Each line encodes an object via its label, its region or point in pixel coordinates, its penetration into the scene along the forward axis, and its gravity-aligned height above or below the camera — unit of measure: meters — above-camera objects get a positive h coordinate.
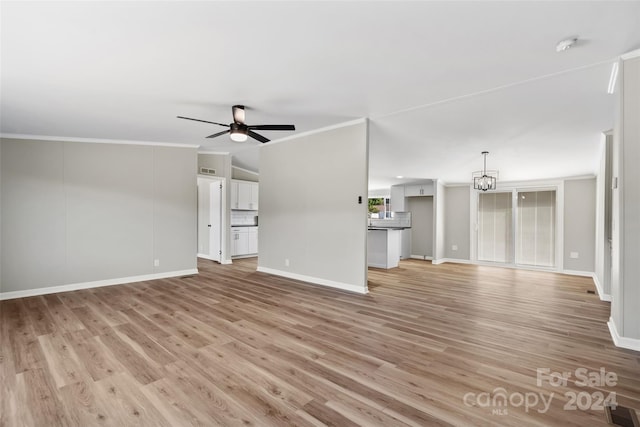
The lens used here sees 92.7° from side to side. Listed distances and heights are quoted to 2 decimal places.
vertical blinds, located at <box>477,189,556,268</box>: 7.60 -0.38
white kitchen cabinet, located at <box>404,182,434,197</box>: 9.22 +0.71
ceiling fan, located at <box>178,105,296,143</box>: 3.84 +1.07
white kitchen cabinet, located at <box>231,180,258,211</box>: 8.50 +0.49
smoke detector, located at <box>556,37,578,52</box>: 2.43 +1.37
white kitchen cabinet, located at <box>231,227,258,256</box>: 8.41 -0.82
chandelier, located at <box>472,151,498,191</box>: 6.07 +0.63
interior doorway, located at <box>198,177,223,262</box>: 7.74 -0.19
